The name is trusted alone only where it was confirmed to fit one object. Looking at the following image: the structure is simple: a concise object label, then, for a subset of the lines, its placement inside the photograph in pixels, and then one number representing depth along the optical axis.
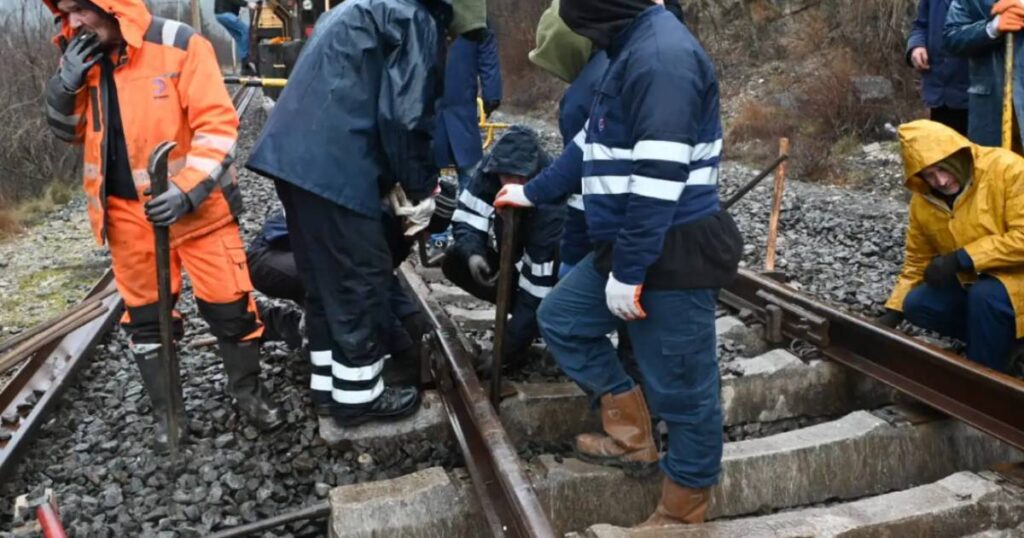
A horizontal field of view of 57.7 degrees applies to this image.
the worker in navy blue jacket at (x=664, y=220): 2.68
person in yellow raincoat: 3.90
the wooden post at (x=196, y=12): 22.41
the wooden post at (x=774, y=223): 5.46
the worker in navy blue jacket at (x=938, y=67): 6.09
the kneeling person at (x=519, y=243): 4.21
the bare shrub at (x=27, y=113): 11.02
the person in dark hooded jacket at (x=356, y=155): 3.41
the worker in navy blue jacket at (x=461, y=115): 6.56
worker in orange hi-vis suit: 3.51
